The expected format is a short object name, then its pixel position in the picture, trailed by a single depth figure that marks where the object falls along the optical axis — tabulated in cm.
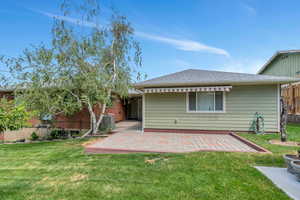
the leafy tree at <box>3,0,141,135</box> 848
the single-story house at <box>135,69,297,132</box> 940
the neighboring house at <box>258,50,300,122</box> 1481
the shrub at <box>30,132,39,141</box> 1283
